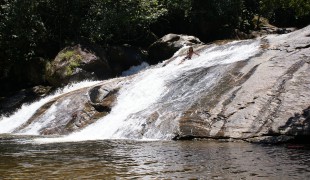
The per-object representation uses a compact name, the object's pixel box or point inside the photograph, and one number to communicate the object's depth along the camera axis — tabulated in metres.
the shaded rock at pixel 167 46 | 35.38
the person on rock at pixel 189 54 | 27.41
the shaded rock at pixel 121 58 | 36.44
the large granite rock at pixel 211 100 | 15.27
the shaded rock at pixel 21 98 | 30.82
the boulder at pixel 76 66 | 30.79
